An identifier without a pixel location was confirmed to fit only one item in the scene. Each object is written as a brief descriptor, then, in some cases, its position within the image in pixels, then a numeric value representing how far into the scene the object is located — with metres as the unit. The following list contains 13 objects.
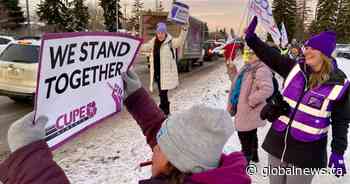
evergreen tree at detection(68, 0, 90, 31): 60.84
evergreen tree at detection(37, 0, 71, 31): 59.61
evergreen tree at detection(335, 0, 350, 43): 66.88
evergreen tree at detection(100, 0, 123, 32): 69.74
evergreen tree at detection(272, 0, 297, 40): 69.12
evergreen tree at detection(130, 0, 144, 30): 106.19
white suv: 8.39
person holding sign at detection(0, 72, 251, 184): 1.38
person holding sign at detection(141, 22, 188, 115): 7.19
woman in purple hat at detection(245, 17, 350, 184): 2.87
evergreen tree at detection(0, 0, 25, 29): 52.56
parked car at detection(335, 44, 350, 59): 39.49
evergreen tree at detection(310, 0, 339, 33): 69.00
